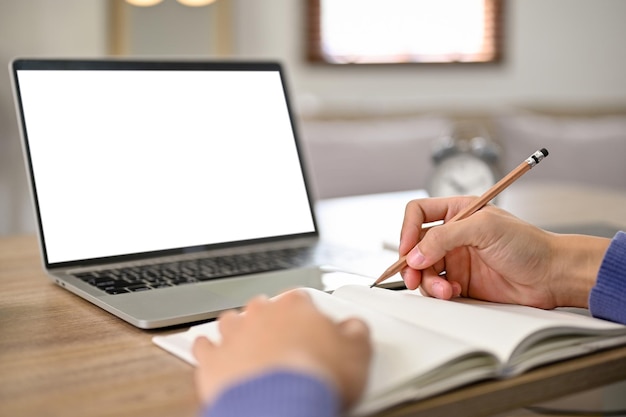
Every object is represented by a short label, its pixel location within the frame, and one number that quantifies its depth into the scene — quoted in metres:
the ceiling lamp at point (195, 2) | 2.90
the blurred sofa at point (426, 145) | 2.63
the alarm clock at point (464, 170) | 1.61
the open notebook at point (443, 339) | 0.59
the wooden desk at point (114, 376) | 0.57
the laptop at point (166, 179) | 0.99
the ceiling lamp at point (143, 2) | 2.82
